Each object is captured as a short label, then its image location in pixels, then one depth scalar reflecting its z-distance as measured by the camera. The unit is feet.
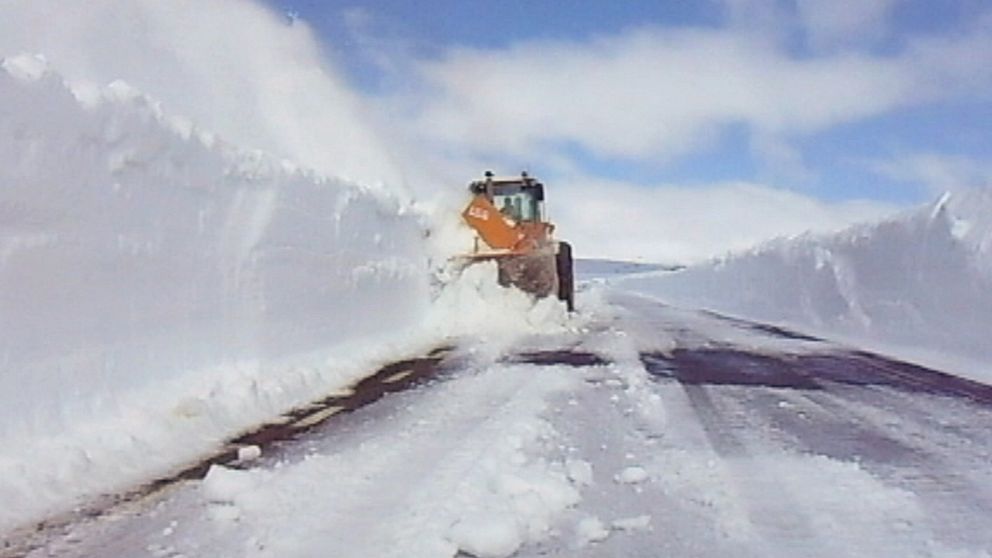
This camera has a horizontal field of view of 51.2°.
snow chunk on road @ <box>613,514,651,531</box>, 14.95
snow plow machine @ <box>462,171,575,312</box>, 63.16
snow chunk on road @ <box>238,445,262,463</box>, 20.03
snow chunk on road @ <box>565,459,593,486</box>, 17.57
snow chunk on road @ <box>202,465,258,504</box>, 16.79
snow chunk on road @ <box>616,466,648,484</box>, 17.81
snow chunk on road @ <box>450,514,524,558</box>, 13.53
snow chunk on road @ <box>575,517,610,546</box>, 14.37
